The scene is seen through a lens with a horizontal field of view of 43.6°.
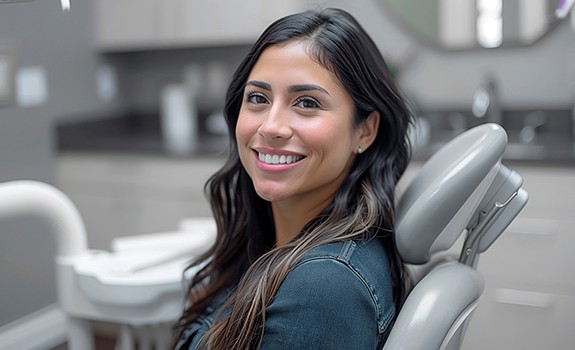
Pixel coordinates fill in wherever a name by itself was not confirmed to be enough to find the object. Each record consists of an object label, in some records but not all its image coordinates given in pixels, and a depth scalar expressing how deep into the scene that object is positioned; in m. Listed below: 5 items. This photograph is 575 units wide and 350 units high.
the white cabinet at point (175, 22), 2.78
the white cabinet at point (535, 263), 2.07
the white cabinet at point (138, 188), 2.65
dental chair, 0.97
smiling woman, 0.95
